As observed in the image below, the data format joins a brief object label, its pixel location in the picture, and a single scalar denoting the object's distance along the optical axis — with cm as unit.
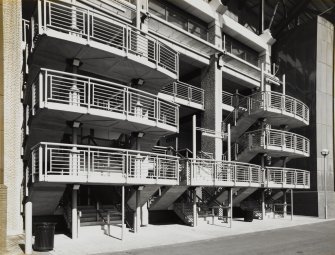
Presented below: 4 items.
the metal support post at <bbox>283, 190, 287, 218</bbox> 3087
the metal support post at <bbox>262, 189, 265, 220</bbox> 2849
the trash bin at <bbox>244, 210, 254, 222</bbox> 2658
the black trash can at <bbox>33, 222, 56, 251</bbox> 1391
